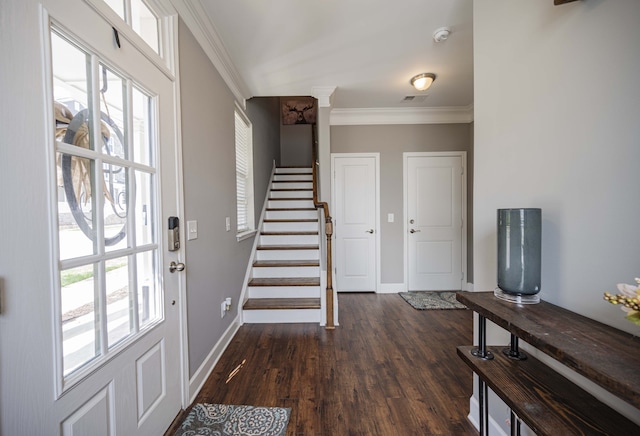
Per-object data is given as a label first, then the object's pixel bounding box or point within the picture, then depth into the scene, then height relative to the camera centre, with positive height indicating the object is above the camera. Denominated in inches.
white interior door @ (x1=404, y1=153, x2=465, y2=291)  144.9 -4.6
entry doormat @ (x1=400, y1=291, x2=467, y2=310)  122.9 -46.1
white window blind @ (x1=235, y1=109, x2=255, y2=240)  114.6 +19.8
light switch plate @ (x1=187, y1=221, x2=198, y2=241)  62.0 -3.7
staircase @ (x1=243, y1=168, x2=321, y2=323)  103.8 -24.3
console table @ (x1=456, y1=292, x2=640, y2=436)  23.1 -15.2
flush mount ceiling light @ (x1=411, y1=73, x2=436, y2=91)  102.0 +55.2
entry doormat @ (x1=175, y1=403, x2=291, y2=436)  52.9 -46.2
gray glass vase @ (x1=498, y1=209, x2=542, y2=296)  36.9 -6.1
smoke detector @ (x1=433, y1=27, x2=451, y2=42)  75.4 +55.2
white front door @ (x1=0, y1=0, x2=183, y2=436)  27.2 -3.2
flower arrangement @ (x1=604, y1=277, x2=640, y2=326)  22.0 -8.3
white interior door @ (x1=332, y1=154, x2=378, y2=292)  145.3 -3.5
